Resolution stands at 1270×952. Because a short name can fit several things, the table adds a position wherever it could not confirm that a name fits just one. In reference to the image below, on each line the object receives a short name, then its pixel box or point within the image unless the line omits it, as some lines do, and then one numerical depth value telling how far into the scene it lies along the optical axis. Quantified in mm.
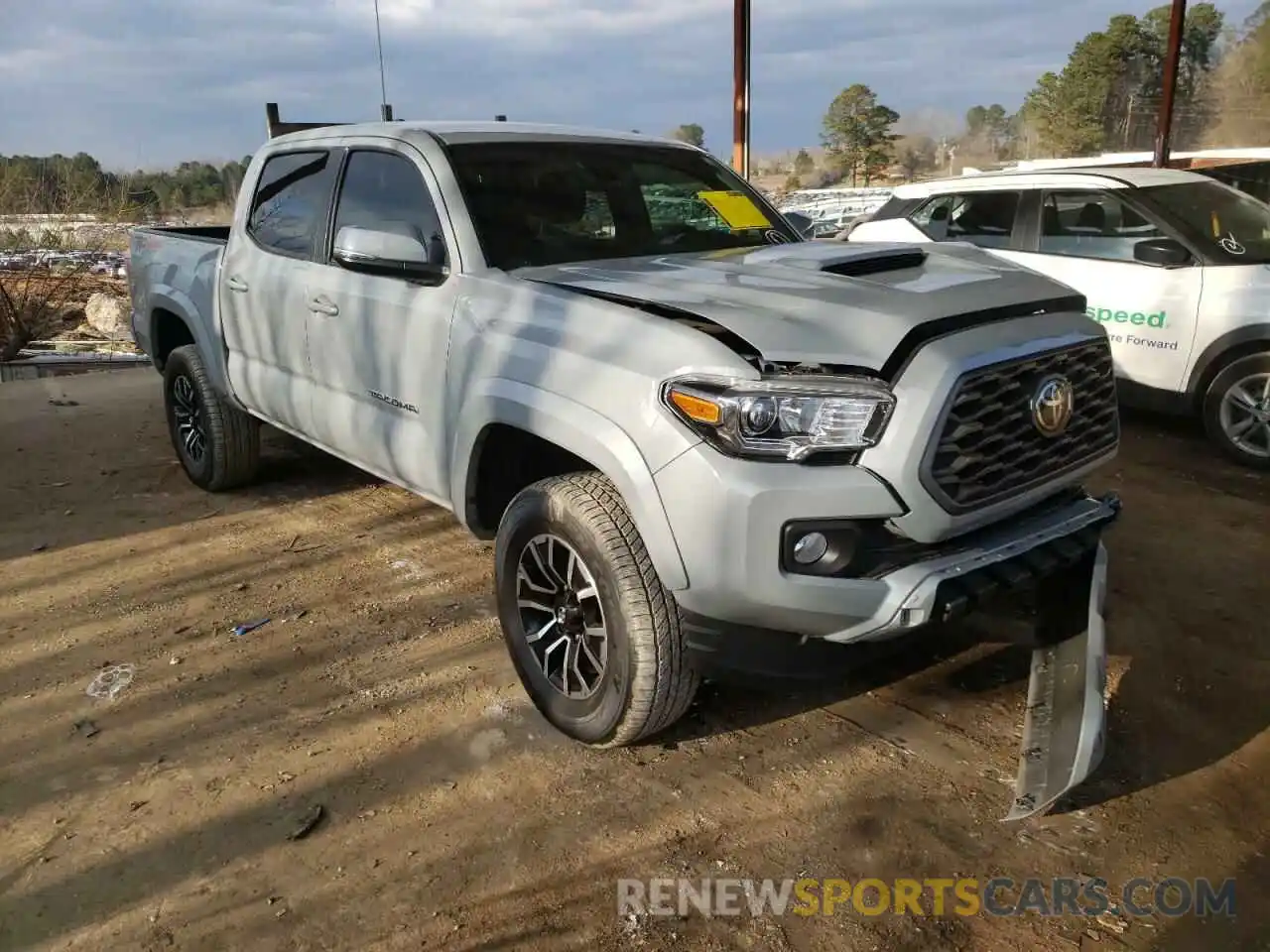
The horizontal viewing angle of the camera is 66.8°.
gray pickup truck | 2361
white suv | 5629
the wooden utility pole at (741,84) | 10172
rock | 11609
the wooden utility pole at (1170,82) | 12078
